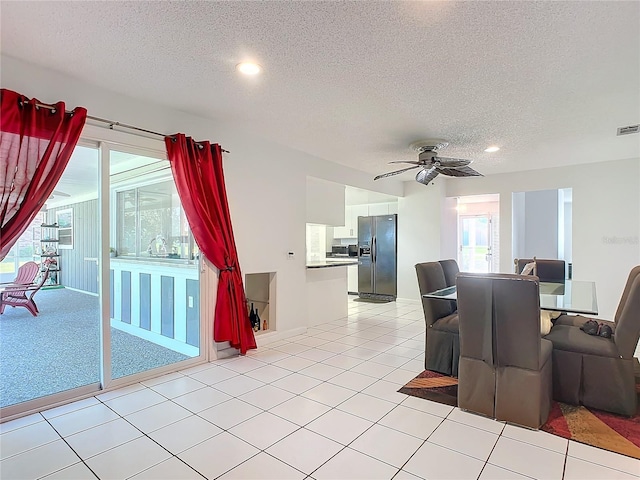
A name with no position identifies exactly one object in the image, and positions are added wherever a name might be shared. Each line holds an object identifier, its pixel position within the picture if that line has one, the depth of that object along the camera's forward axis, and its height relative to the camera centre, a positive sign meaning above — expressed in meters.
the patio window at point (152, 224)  4.17 +0.17
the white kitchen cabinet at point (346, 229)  8.86 +0.23
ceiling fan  4.30 +0.91
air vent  3.97 +1.24
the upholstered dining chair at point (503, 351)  2.39 -0.80
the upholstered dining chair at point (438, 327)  3.42 -0.88
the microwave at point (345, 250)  8.82 -0.31
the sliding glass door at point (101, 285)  3.07 -0.56
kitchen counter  5.33 -0.41
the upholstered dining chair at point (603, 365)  2.56 -0.96
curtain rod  2.57 +0.98
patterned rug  2.23 -1.29
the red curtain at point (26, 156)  2.40 +0.58
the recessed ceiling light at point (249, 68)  2.57 +1.26
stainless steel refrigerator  7.77 -0.42
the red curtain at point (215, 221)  3.47 +0.17
